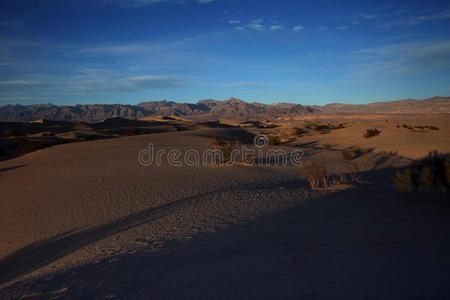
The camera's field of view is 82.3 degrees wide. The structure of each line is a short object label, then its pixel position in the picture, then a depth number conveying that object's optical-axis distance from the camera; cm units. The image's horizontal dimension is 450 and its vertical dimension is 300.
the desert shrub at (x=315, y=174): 959
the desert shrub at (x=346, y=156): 1570
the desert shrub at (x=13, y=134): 2786
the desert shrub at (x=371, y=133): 2633
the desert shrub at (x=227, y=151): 1544
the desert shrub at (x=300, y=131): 3428
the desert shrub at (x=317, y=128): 3554
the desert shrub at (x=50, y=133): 3120
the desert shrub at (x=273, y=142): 2286
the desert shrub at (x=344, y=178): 987
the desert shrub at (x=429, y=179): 705
